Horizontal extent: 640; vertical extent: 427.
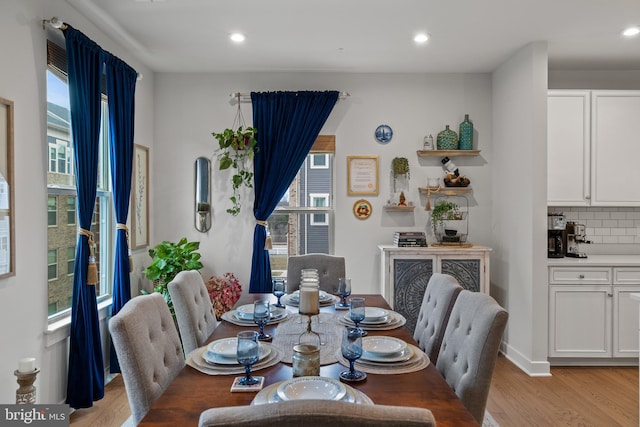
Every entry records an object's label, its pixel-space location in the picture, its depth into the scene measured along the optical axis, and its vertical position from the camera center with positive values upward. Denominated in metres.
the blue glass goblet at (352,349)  1.52 -0.48
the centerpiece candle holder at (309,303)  1.97 -0.41
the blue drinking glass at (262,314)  2.01 -0.47
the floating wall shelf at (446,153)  4.43 +0.54
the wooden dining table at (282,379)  1.29 -0.59
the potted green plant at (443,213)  4.37 -0.05
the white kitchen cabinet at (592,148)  3.97 +0.52
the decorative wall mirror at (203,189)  4.54 +0.20
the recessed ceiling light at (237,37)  3.53 +1.36
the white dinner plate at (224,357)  1.70 -0.57
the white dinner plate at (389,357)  1.72 -0.58
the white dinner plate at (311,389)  1.35 -0.55
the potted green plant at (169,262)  3.93 -0.47
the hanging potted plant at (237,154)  4.34 +0.54
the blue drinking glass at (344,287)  2.54 -0.45
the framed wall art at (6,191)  2.32 +0.10
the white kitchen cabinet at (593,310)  3.78 -0.86
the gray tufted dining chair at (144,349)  1.55 -0.52
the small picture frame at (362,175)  4.54 +0.33
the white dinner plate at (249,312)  2.36 -0.56
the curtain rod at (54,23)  2.63 +1.09
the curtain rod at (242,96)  4.48 +1.12
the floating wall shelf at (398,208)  4.46 +0.00
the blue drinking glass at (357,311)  2.03 -0.46
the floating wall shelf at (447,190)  4.45 +0.18
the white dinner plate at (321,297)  2.80 -0.56
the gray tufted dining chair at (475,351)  1.63 -0.54
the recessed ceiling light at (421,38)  3.55 +1.36
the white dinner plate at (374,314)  2.30 -0.55
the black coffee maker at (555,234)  4.00 -0.24
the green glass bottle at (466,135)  4.48 +0.72
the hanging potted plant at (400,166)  4.46 +0.42
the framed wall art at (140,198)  4.04 +0.11
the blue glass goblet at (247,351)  1.49 -0.47
